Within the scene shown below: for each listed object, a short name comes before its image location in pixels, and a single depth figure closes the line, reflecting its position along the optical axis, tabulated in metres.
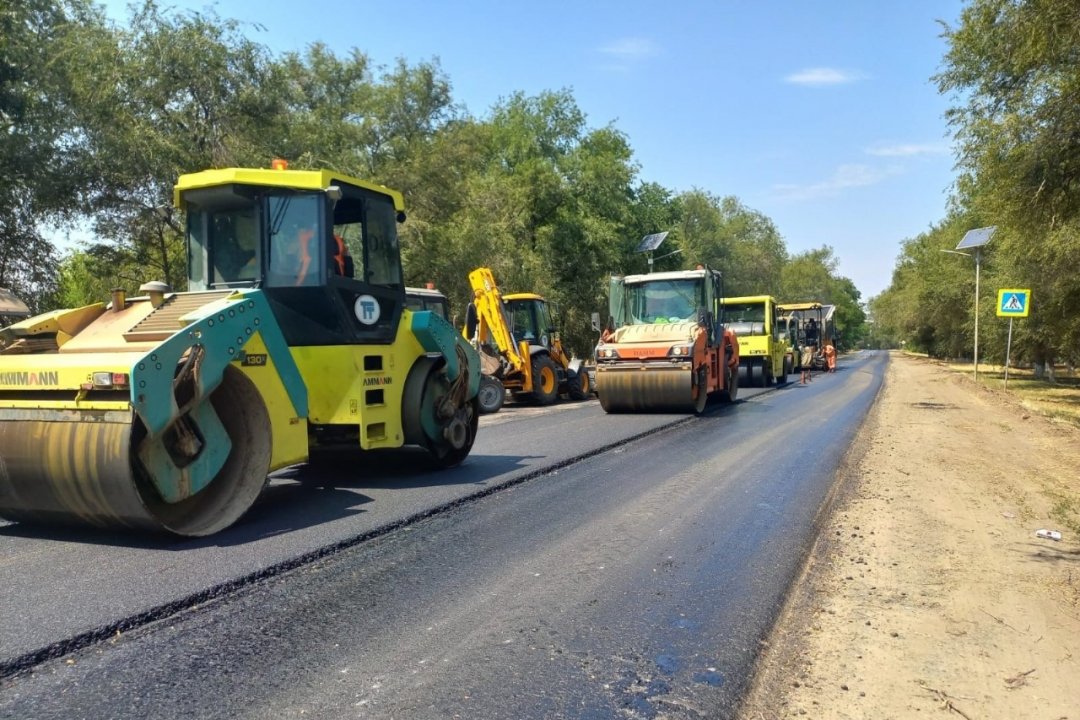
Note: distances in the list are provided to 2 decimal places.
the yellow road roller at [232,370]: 4.96
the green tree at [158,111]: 18.69
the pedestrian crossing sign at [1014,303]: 18.66
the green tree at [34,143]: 17.25
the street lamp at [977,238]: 20.76
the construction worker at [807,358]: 34.79
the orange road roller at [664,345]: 13.59
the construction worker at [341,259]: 6.91
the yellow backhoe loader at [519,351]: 16.25
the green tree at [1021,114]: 8.41
